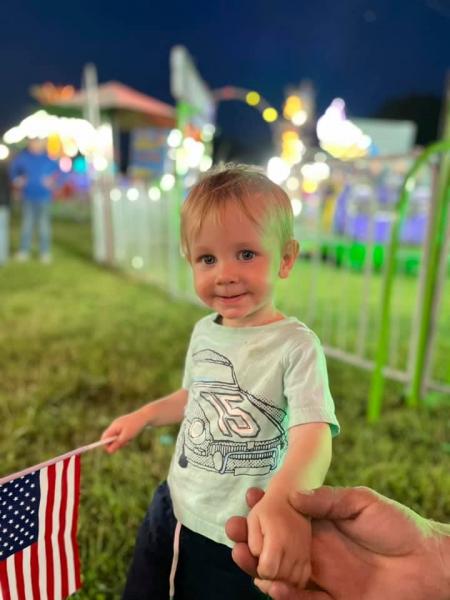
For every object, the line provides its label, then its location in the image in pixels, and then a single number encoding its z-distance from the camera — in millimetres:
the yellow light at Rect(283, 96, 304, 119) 19672
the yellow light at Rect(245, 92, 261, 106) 13211
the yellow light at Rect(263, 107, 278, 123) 15046
